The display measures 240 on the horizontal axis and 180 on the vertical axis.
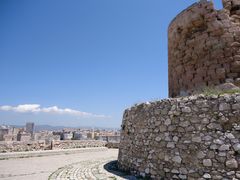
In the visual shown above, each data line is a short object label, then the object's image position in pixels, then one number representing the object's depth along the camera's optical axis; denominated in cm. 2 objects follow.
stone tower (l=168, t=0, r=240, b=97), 683
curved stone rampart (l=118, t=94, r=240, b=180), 508
